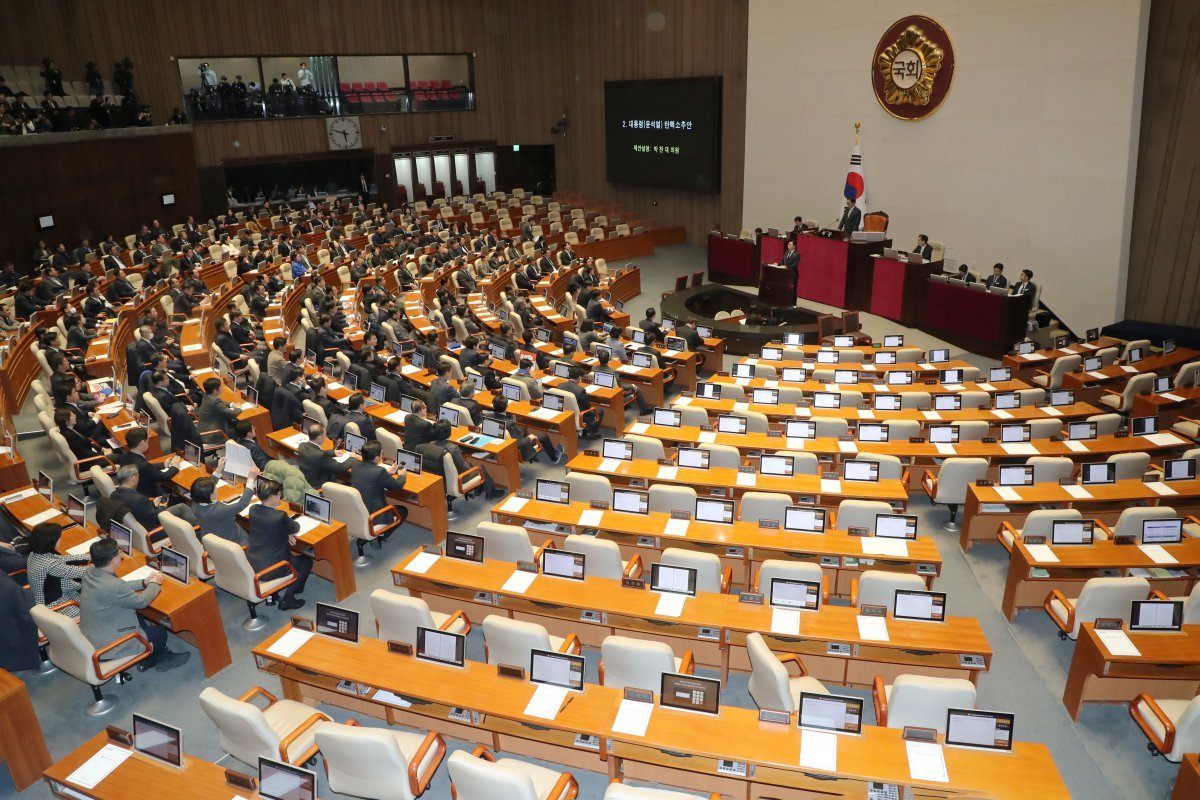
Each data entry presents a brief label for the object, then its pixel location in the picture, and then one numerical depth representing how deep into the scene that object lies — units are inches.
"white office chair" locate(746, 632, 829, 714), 211.5
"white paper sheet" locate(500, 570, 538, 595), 271.7
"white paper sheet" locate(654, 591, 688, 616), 255.6
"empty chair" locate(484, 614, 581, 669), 233.8
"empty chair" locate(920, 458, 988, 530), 358.3
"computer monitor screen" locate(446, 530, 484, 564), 287.9
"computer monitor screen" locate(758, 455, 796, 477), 359.3
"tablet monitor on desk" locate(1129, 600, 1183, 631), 242.7
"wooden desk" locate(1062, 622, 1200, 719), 236.8
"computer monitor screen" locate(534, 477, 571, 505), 334.3
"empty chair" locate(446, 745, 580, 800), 174.4
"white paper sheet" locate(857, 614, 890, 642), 239.0
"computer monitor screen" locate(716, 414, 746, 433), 412.2
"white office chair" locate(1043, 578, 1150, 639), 262.1
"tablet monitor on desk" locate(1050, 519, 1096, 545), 295.0
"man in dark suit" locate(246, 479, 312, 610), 297.0
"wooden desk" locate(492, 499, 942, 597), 291.0
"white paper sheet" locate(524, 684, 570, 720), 211.8
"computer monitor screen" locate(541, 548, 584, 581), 277.0
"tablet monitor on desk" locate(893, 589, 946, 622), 244.8
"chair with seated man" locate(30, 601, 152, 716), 244.1
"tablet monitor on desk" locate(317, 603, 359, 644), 244.4
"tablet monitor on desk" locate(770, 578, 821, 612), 254.2
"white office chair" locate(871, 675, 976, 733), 207.2
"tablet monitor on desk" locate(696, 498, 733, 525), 314.0
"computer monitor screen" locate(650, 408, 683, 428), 422.9
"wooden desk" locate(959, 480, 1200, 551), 334.0
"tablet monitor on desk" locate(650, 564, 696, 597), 266.4
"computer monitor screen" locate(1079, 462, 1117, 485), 347.3
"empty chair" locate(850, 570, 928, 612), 256.7
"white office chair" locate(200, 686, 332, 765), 200.2
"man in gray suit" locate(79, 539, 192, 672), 251.8
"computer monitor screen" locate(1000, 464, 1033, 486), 348.5
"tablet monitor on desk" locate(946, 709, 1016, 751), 192.5
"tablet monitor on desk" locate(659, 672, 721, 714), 206.5
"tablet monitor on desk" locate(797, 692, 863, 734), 200.8
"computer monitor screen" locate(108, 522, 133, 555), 291.7
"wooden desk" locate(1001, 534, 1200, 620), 286.5
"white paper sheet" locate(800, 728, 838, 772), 192.7
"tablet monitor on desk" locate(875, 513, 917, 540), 293.0
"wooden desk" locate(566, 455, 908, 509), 338.0
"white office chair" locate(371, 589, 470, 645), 249.1
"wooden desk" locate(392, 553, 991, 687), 241.0
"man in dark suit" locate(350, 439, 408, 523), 348.8
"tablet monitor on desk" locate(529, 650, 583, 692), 217.8
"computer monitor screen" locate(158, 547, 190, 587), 280.1
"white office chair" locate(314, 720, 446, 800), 192.4
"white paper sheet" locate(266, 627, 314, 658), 240.4
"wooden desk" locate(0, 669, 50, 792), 225.8
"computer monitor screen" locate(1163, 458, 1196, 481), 343.0
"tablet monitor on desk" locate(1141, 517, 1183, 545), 295.7
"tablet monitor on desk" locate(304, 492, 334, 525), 321.4
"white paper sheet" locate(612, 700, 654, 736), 204.8
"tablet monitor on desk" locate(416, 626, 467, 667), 232.4
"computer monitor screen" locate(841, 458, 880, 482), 348.8
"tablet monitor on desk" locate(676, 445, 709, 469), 370.3
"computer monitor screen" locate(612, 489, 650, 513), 323.0
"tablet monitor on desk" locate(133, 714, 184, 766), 200.1
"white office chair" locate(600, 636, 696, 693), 224.7
